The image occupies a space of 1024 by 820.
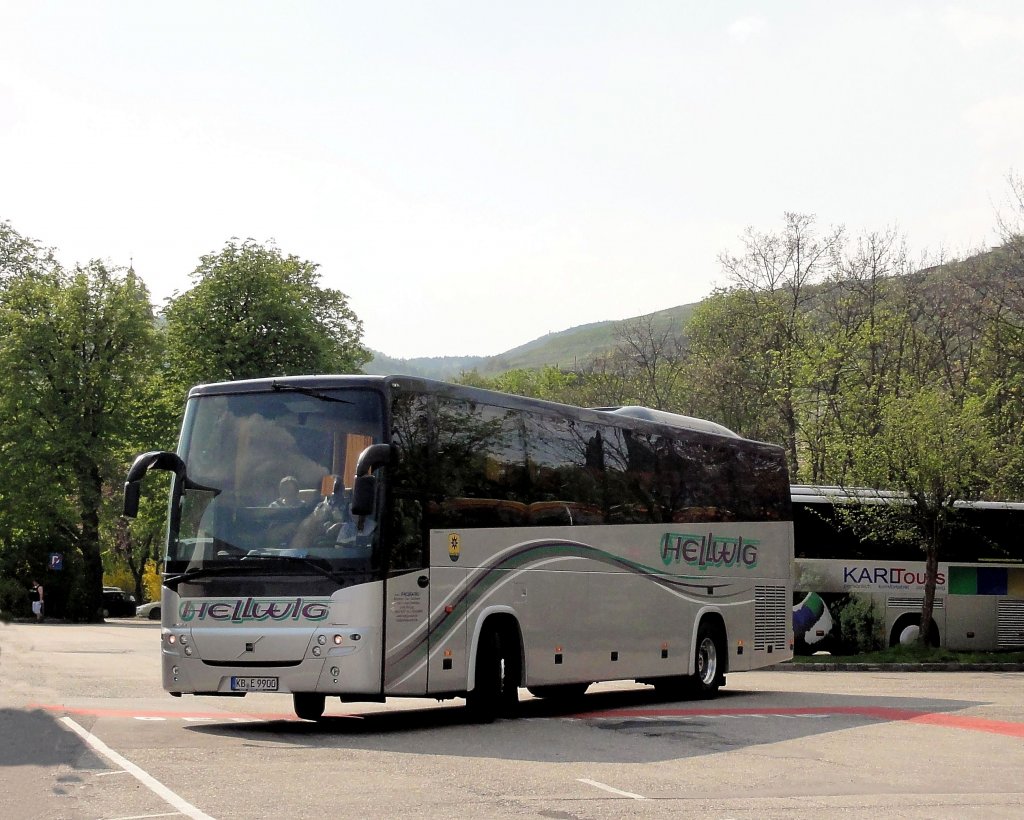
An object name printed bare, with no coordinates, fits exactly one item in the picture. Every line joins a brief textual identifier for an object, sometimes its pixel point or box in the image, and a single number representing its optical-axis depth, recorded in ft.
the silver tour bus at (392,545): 49.70
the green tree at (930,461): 108.06
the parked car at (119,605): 276.21
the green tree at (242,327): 200.64
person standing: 209.97
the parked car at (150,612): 250.80
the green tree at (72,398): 204.14
